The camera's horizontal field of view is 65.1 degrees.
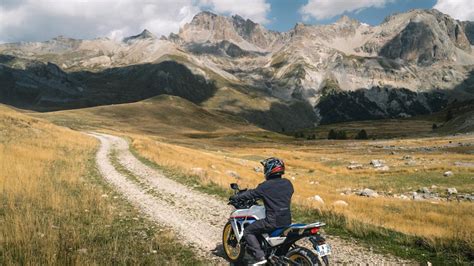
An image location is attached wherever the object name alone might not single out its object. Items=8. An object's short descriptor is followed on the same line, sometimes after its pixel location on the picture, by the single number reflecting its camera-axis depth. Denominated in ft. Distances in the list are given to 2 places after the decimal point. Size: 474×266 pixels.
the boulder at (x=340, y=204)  74.91
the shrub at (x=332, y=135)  629.51
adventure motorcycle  26.89
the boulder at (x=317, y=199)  77.15
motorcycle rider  30.96
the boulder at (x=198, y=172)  86.99
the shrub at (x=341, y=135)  620.73
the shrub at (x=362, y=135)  596.95
